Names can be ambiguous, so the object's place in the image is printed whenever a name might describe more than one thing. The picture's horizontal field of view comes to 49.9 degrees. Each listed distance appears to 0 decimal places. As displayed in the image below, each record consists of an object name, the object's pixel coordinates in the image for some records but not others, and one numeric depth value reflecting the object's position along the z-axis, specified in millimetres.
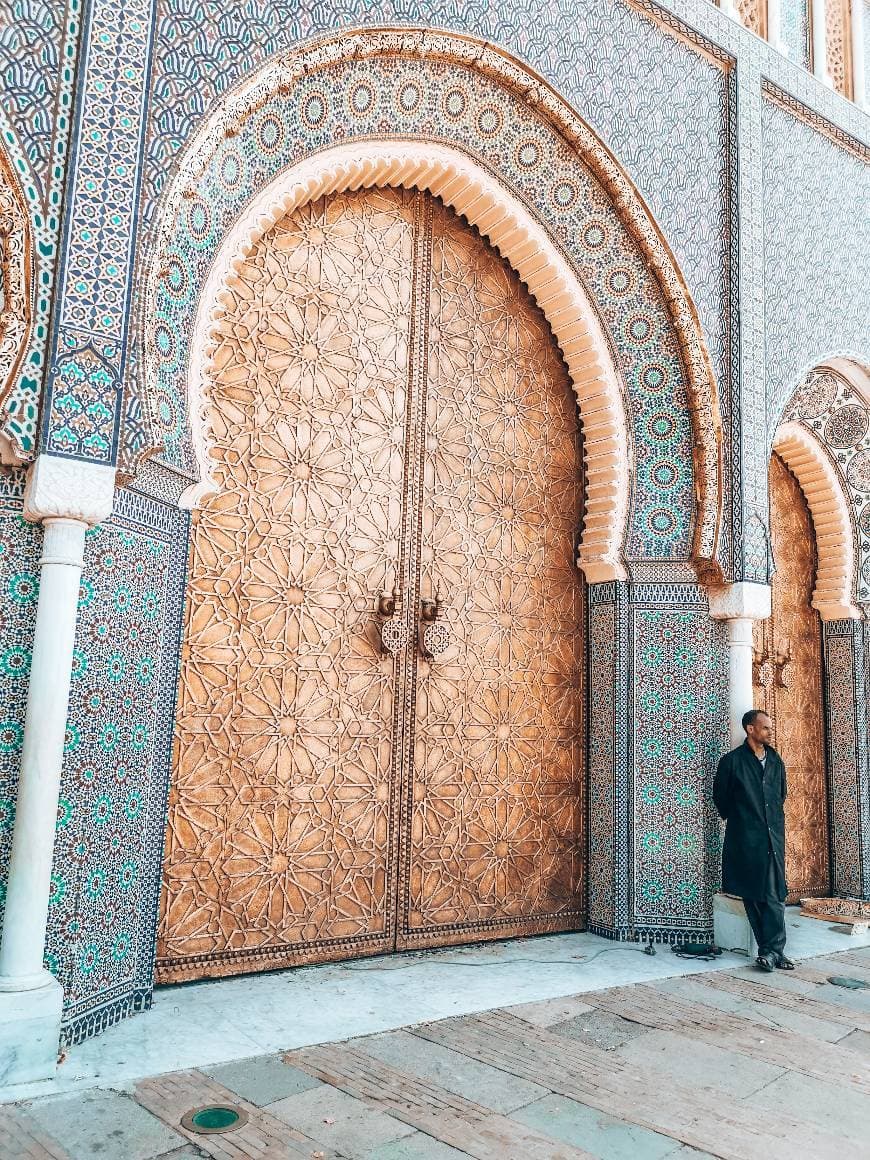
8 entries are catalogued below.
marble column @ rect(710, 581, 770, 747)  4562
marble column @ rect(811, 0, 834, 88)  5727
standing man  4074
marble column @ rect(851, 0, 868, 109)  5922
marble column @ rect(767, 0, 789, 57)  5395
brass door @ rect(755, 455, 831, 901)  5605
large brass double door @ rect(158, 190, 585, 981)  3602
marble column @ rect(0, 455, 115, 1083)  2500
